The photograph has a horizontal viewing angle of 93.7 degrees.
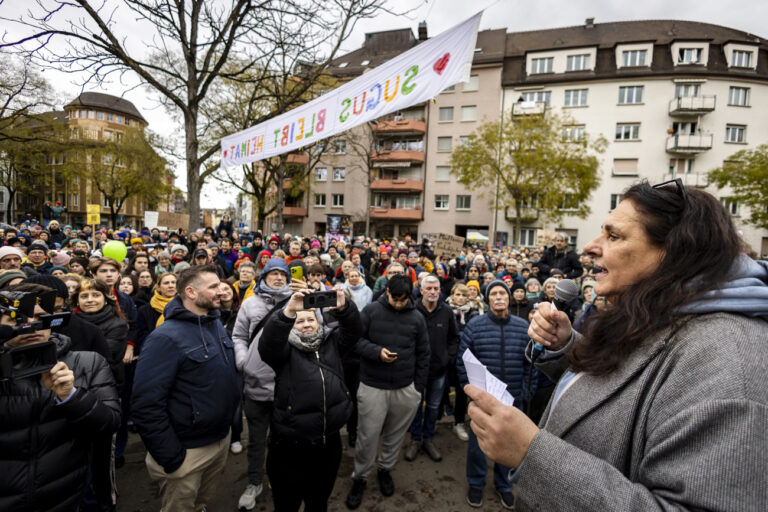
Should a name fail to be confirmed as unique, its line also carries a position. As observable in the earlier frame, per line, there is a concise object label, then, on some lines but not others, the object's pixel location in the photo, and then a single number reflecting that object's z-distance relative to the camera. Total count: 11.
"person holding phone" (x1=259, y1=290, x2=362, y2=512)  2.57
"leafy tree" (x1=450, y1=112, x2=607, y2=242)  24.69
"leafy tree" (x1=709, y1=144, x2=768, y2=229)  20.88
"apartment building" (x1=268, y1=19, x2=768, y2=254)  28.00
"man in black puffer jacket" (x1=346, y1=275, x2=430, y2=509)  3.46
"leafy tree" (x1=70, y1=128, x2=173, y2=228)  32.19
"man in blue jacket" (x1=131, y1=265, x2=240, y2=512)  2.33
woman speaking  0.74
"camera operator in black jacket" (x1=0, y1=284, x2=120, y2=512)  1.84
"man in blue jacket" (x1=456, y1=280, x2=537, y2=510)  3.39
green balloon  6.92
